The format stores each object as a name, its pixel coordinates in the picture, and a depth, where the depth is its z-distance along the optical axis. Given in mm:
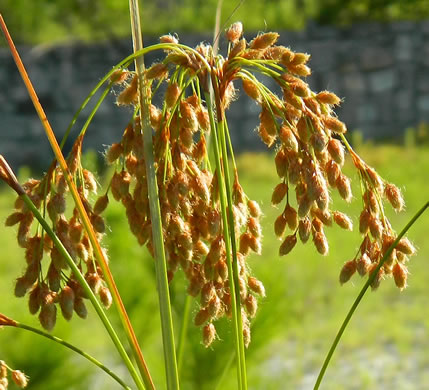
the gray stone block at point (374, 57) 7230
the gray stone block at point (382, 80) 7266
